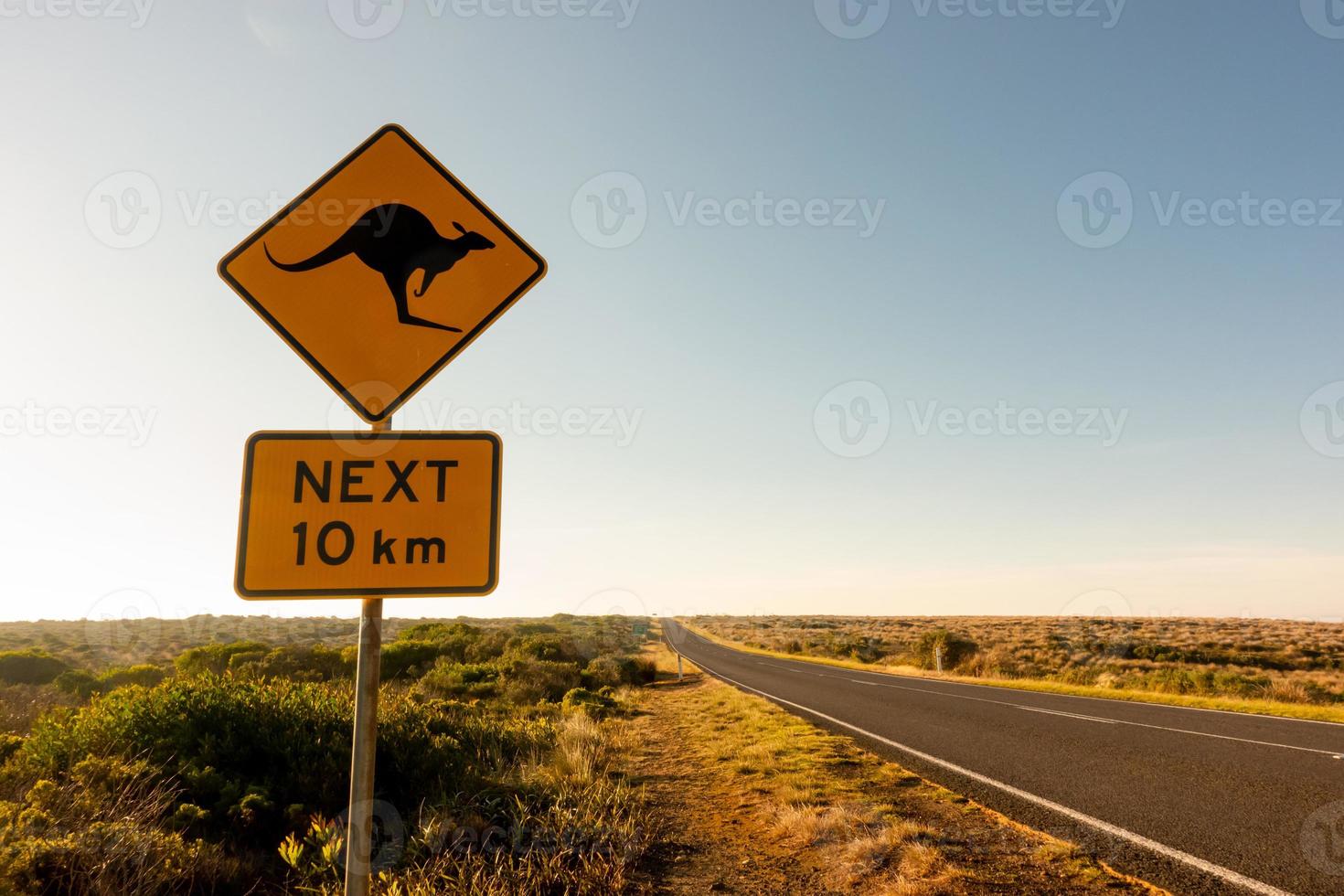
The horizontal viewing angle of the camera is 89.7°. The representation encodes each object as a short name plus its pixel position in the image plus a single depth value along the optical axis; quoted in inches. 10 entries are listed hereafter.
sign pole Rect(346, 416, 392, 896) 76.7
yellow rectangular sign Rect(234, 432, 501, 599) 83.8
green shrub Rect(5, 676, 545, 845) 197.2
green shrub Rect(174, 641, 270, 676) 628.6
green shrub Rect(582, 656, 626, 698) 740.0
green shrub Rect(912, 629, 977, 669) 1078.4
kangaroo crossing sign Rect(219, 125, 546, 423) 94.0
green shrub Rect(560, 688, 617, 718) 515.8
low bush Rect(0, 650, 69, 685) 629.9
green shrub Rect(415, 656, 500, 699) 560.1
